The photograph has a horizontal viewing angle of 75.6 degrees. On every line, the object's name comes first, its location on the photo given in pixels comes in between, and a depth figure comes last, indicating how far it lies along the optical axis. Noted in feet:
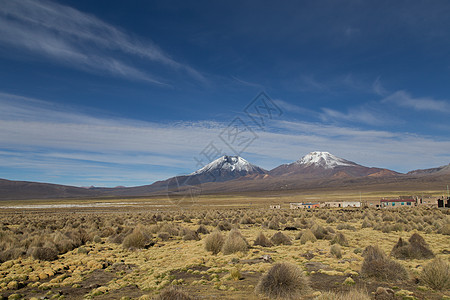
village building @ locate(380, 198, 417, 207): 188.65
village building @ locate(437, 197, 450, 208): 159.94
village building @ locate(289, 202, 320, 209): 203.25
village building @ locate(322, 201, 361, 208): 213.23
